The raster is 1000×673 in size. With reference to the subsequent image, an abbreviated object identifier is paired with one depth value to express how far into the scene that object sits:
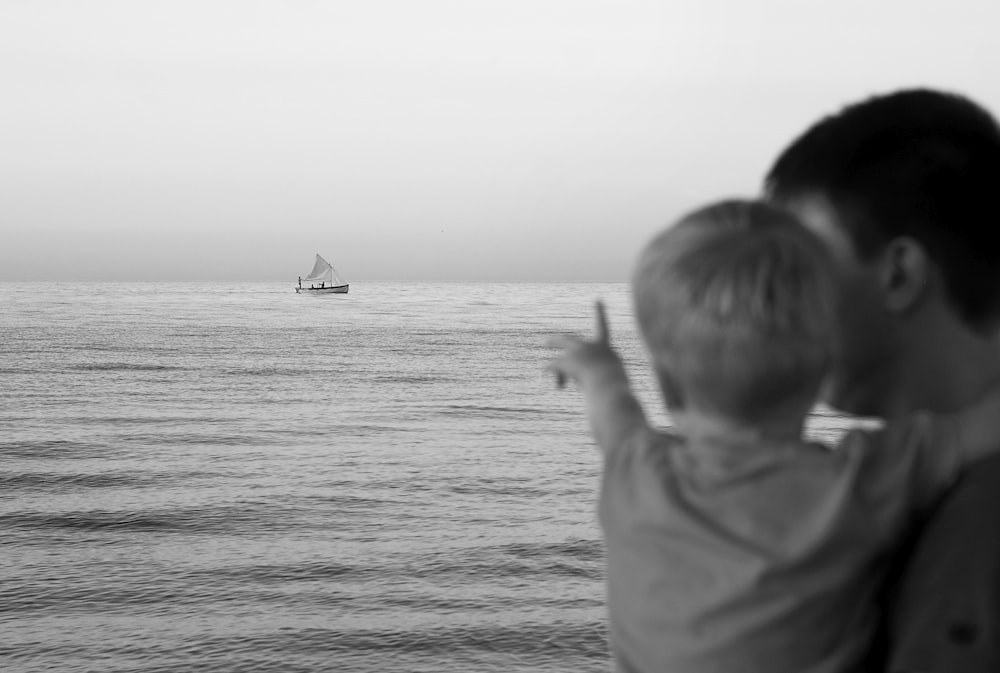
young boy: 1.19
